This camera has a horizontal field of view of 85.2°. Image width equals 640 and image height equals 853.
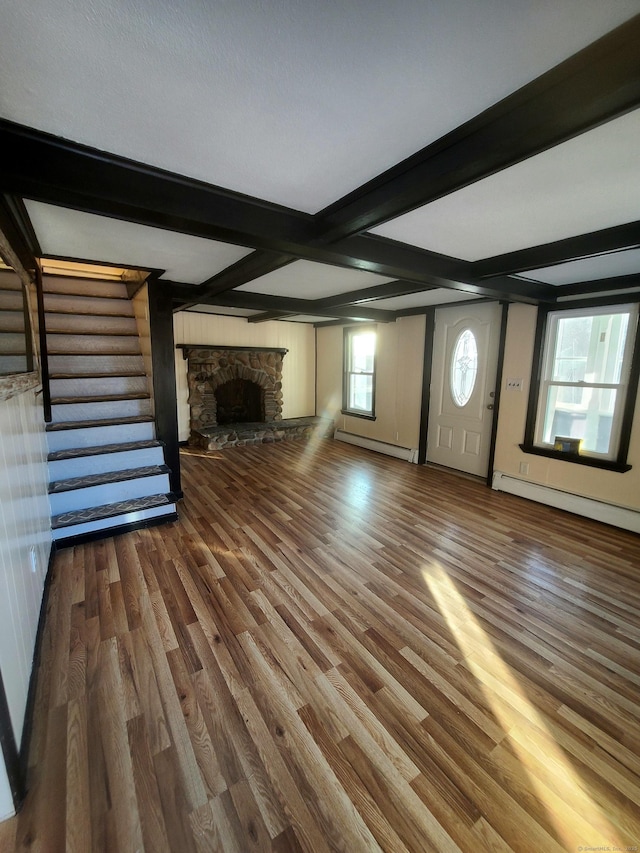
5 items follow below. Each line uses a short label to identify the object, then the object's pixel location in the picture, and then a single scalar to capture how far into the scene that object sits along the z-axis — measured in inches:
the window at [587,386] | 125.7
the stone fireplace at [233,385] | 226.1
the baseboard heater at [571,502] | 126.0
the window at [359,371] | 233.5
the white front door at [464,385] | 168.7
